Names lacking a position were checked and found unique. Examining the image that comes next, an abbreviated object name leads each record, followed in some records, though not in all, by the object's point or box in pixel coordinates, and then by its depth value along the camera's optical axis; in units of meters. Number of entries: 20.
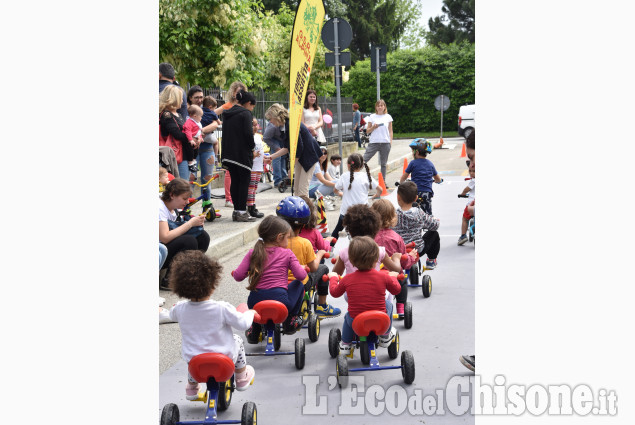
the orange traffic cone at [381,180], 13.16
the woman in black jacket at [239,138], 9.91
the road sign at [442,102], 30.13
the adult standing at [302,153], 9.87
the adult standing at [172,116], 8.04
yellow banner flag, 7.37
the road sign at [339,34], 13.53
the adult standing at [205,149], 10.44
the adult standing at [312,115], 13.64
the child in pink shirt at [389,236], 5.85
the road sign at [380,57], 19.36
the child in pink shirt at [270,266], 5.05
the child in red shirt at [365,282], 4.81
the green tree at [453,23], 57.19
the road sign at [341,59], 13.55
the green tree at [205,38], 16.41
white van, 31.77
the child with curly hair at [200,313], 4.04
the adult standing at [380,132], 13.70
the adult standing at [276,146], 11.68
